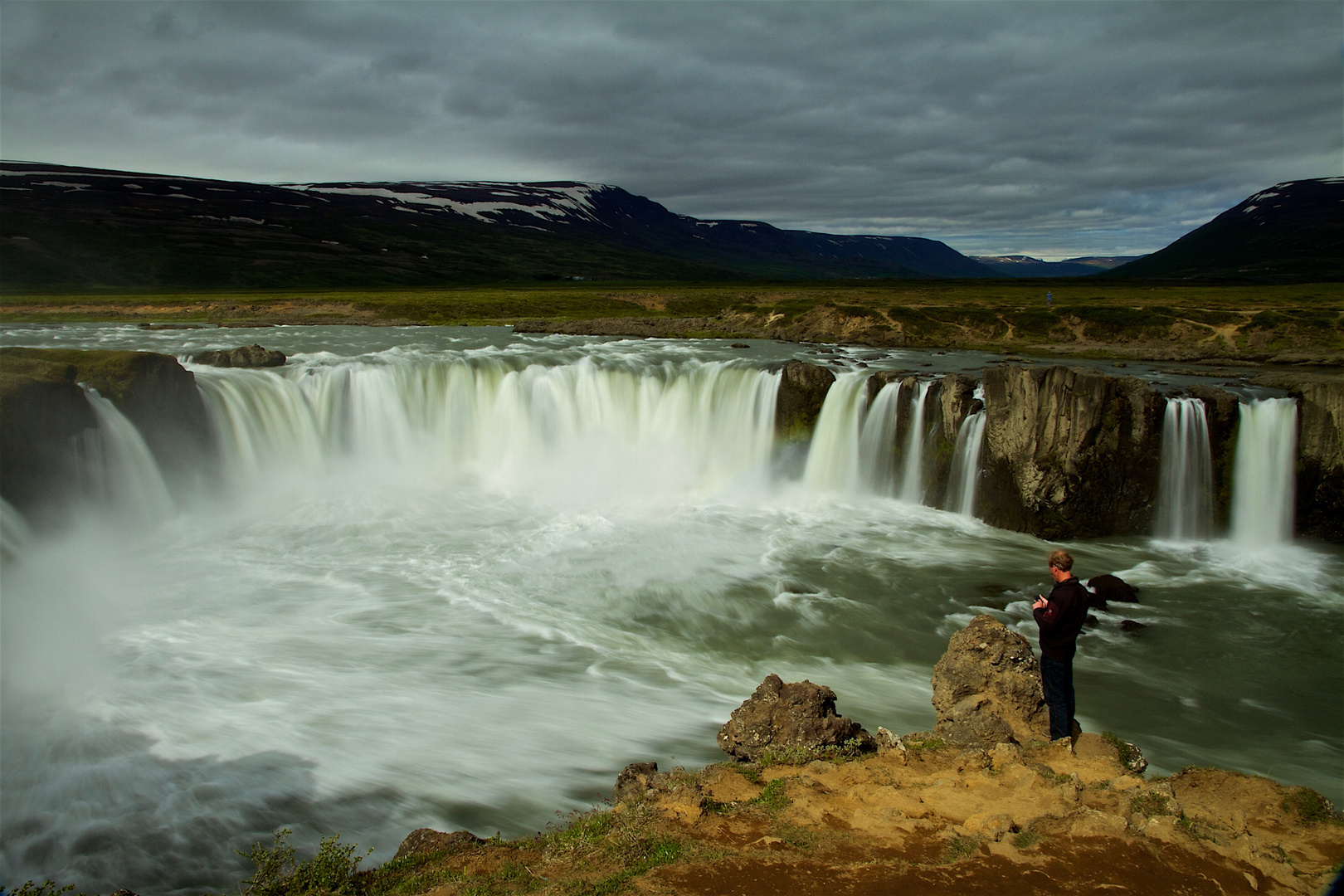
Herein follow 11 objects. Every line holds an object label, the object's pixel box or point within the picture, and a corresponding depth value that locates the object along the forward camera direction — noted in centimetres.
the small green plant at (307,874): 655
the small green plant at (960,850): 629
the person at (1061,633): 868
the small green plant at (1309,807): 707
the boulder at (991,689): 930
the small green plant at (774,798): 750
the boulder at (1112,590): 1683
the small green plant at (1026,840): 634
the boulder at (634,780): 823
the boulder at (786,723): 905
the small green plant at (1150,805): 666
